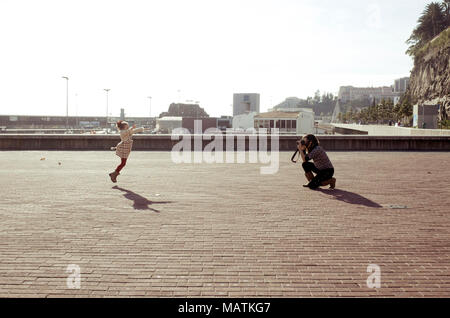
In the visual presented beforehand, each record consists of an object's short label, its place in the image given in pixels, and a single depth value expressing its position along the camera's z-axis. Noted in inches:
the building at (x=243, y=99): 6323.8
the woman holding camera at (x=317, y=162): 378.9
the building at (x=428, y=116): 1733.9
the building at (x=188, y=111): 6220.5
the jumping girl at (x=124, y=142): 411.5
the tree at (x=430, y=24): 4138.8
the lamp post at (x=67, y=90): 2570.6
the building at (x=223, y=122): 3631.4
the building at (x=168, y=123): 3753.2
